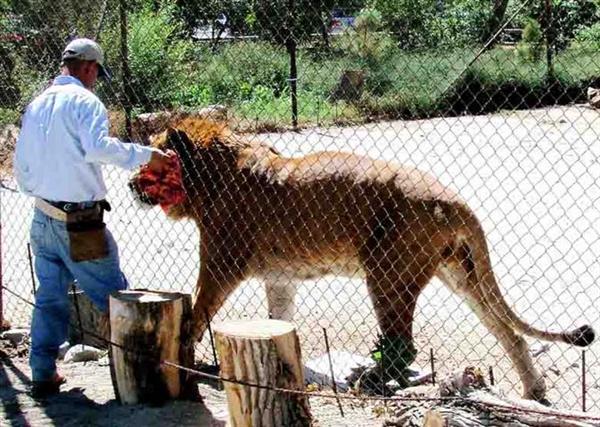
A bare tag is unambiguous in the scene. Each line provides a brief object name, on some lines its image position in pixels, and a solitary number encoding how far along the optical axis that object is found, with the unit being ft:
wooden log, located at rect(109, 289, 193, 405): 16.44
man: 16.10
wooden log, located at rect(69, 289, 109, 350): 21.38
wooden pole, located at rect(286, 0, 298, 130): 36.22
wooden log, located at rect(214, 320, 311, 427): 14.25
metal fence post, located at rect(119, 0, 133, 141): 26.89
